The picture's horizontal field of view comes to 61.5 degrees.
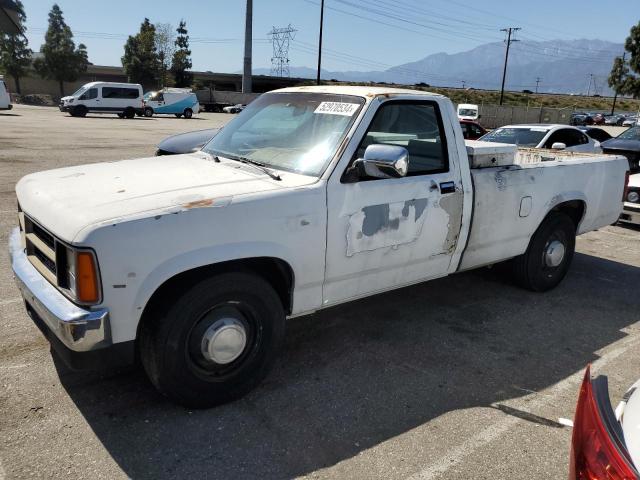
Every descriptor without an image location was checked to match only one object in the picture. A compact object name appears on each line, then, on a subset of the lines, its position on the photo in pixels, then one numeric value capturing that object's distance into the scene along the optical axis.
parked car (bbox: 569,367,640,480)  1.57
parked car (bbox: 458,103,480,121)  37.28
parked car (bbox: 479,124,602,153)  10.97
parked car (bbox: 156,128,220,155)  8.59
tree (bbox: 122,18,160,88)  66.25
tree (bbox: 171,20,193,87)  73.38
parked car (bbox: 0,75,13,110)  31.80
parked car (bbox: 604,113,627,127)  58.28
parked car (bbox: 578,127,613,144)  16.19
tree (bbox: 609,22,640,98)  39.84
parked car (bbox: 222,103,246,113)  49.34
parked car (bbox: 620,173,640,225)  8.34
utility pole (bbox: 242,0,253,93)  49.53
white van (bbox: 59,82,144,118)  34.59
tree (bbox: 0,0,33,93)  59.34
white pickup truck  2.77
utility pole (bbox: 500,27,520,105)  63.39
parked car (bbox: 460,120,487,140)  17.81
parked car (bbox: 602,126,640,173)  11.65
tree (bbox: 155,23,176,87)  69.31
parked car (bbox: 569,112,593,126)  46.22
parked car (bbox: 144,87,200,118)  39.91
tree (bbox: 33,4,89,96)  61.94
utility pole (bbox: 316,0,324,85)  47.06
